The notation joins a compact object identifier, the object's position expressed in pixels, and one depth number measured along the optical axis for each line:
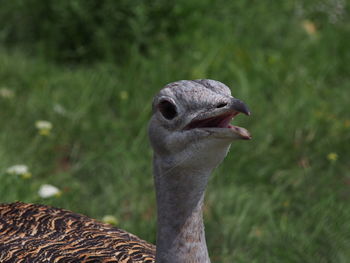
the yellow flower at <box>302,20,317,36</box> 11.76
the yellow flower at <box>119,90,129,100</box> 8.99
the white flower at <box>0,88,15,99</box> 8.90
